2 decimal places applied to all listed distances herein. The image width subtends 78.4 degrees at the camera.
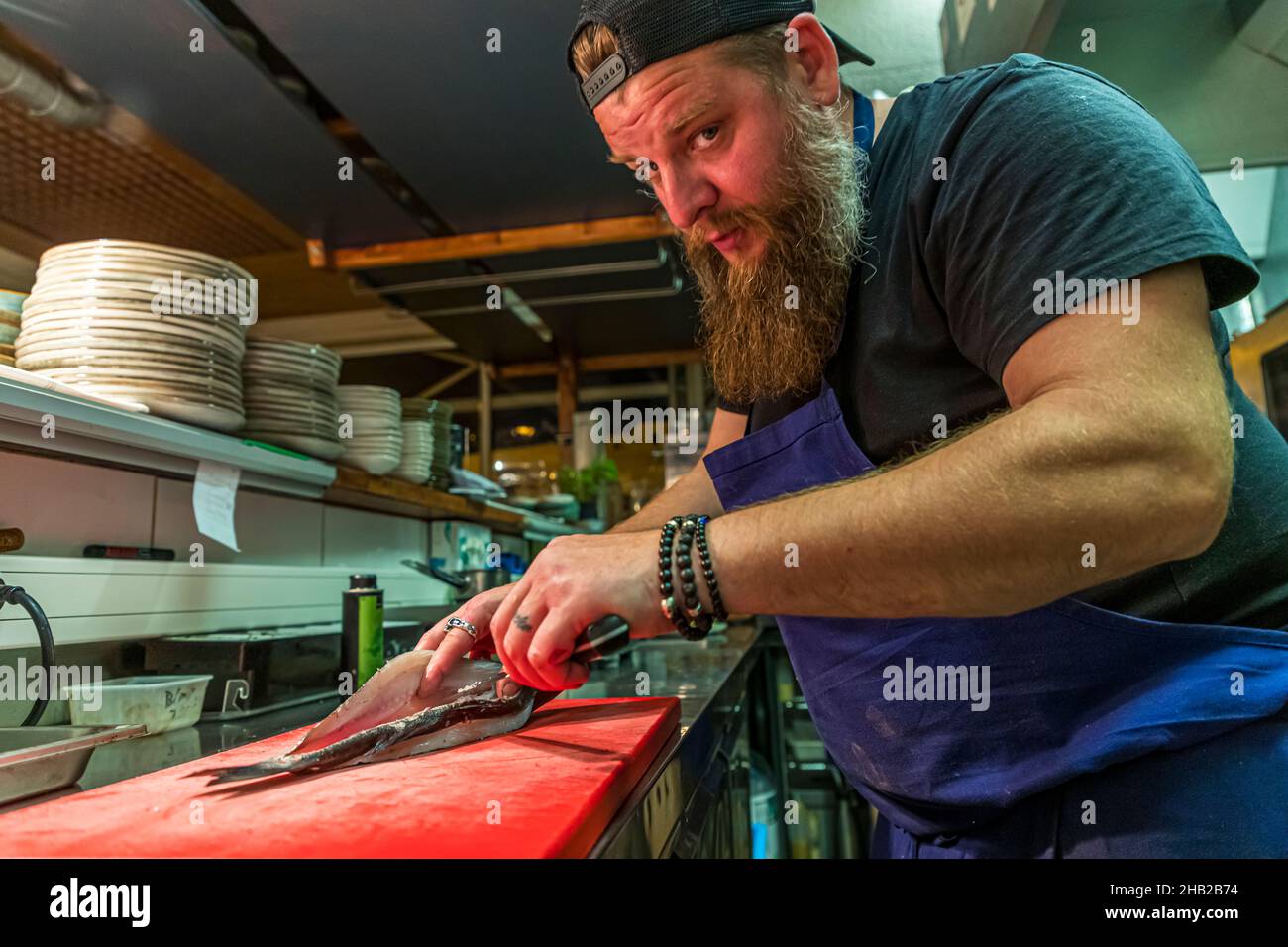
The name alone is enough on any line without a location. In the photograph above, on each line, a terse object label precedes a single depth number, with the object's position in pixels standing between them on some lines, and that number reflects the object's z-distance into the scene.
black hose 1.17
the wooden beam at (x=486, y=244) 2.54
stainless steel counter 0.91
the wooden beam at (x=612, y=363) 4.51
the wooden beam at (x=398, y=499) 2.19
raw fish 0.95
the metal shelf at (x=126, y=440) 1.22
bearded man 0.68
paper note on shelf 1.66
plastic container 1.25
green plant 4.38
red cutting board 0.65
